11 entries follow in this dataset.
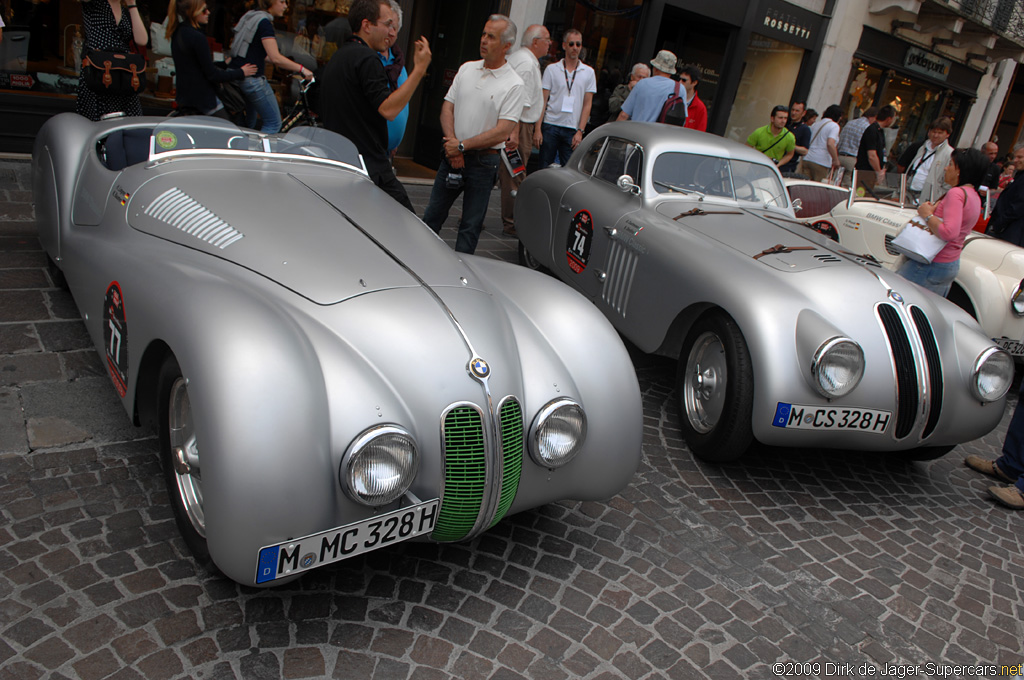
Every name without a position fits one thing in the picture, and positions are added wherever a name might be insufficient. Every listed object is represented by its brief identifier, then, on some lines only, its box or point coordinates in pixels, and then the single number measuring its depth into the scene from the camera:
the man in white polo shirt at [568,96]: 7.63
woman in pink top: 4.46
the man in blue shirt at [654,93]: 7.45
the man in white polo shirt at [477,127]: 4.87
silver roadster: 2.02
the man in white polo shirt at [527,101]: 6.25
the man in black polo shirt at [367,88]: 4.05
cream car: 5.47
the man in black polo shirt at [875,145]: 9.13
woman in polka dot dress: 5.19
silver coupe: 3.29
